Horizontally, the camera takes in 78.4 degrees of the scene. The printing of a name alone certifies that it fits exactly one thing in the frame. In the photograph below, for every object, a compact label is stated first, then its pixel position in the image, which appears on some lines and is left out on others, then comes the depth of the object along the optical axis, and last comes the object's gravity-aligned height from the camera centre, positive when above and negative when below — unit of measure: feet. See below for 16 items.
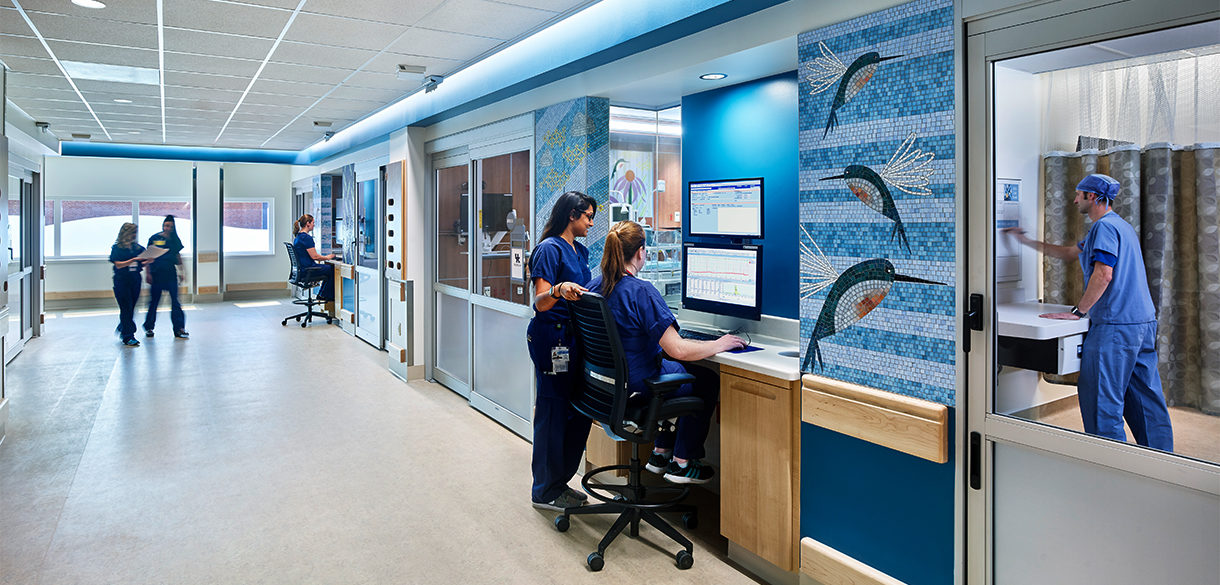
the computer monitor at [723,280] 11.00 -0.11
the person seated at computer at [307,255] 30.96 +0.83
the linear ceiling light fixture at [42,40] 12.22 +4.51
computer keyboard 11.22 -0.97
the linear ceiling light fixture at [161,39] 12.41 +4.51
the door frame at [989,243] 6.42 +0.28
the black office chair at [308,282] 31.24 -0.30
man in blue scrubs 6.31 -0.53
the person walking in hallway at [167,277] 27.94 -0.05
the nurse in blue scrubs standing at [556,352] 11.16 -1.16
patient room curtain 5.96 +0.20
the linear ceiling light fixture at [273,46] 12.27 +4.52
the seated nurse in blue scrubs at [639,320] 9.82 -0.62
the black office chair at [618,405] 9.55 -1.76
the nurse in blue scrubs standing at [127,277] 26.45 -0.04
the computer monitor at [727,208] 11.23 +1.00
